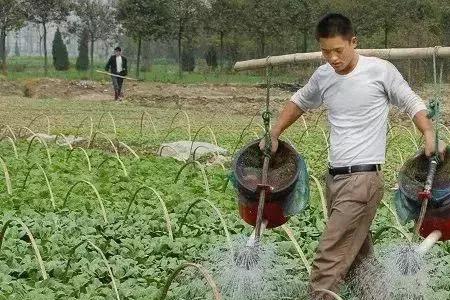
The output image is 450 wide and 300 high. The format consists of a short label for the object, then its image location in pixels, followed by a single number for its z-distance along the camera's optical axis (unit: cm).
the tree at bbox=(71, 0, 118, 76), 3500
